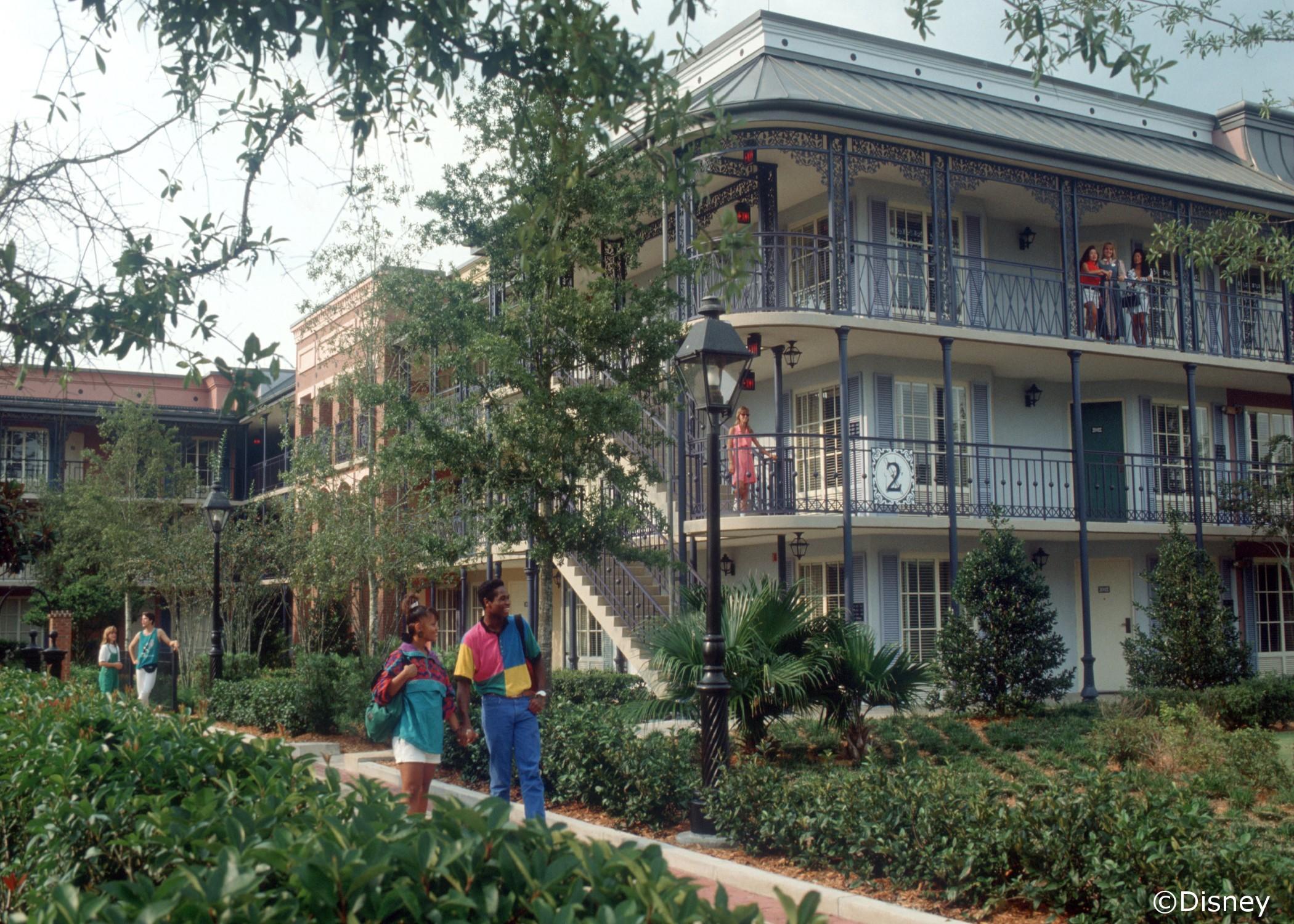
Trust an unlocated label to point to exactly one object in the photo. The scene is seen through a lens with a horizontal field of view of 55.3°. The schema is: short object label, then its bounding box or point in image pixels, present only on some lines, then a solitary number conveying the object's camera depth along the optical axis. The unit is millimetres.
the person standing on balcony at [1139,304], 20984
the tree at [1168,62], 7137
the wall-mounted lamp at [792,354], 18797
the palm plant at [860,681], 10562
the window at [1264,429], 23938
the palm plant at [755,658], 10336
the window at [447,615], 31172
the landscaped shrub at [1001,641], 14922
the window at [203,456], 41625
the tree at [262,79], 5746
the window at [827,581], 20172
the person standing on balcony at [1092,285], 20547
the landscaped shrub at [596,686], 17531
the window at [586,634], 24516
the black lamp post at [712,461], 9203
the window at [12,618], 39250
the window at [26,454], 38312
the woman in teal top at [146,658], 18328
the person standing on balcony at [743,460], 17219
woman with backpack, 8133
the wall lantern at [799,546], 19062
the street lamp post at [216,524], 19656
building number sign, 18328
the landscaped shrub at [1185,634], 16578
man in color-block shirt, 8453
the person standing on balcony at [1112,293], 20641
